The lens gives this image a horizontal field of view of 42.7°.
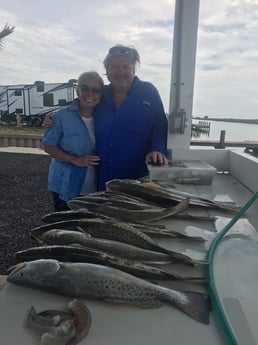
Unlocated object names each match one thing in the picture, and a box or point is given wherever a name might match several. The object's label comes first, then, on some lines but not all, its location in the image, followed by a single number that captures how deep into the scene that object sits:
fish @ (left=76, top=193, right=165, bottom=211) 2.14
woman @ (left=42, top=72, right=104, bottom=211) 3.08
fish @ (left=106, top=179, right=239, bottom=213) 2.29
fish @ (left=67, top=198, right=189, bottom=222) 1.99
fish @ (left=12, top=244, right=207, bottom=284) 1.37
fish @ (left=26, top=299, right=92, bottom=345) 1.01
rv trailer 28.50
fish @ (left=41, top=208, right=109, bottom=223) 1.92
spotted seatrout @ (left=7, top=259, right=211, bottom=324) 1.20
